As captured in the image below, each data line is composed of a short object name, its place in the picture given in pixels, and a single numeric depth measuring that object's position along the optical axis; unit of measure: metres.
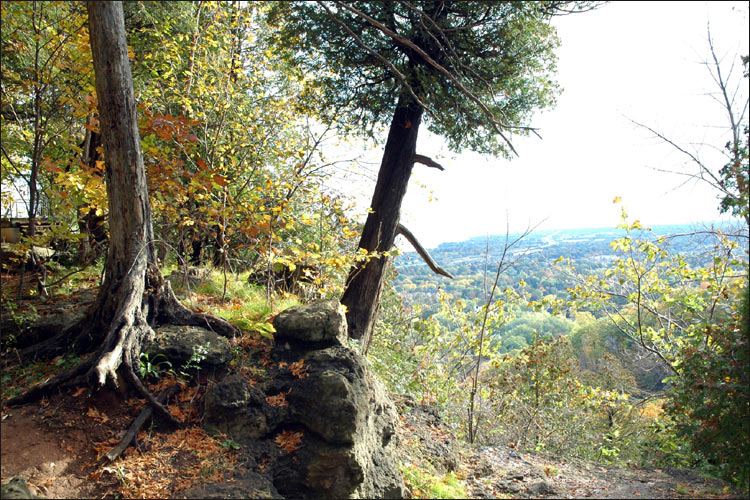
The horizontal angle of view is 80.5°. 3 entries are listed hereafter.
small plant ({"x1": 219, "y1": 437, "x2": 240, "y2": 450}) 3.57
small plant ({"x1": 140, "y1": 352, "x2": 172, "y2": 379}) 3.87
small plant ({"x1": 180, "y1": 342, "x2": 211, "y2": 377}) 4.00
